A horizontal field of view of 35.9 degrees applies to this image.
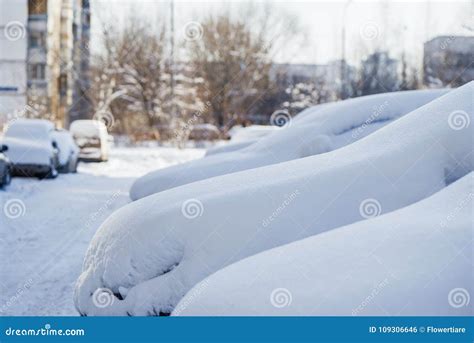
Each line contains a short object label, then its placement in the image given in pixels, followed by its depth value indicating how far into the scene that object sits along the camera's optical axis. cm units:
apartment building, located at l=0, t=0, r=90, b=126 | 2756
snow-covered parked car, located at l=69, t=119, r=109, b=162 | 2088
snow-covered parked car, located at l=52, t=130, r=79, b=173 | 1599
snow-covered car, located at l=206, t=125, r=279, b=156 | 916
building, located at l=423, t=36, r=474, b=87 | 2745
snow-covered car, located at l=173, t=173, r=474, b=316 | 255
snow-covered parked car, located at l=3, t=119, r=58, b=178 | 1416
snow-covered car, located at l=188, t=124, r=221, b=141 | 3438
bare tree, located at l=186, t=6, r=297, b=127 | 2755
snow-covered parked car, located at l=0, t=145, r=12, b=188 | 1182
